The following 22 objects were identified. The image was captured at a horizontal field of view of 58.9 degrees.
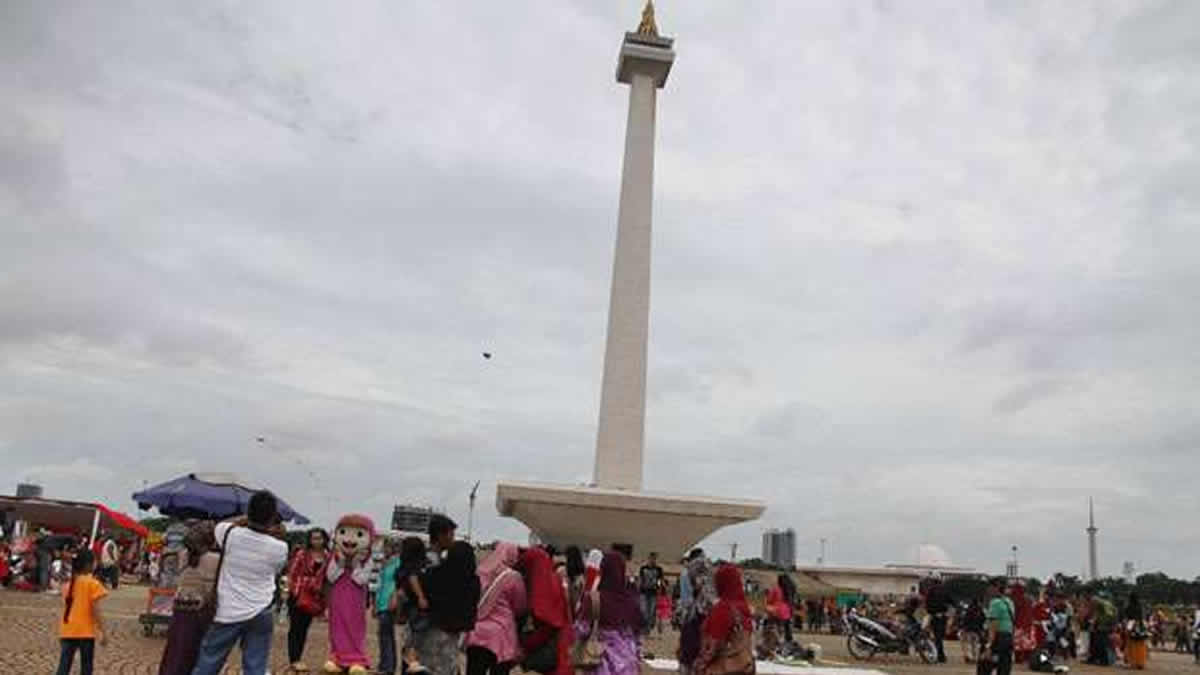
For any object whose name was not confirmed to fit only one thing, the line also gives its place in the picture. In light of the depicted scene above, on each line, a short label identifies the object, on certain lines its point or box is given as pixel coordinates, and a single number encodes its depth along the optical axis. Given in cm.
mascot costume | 984
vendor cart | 1331
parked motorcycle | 1778
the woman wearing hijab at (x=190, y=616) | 679
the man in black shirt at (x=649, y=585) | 1892
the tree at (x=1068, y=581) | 6291
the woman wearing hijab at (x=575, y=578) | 830
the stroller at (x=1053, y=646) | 1751
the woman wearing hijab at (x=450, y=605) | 684
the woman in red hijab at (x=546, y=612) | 714
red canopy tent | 3034
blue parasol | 1602
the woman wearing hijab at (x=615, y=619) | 782
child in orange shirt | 764
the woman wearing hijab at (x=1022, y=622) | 1533
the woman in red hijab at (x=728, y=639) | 714
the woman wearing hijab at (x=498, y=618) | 688
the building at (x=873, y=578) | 6590
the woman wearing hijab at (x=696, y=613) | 845
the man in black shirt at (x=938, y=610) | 1816
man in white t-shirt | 667
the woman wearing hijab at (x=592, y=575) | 892
